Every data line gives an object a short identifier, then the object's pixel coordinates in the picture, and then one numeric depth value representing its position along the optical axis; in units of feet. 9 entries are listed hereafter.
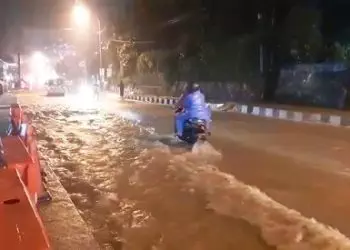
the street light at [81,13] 148.51
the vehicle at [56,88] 191.62
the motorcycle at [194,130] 47.98
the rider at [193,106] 48.55
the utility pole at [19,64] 329.52
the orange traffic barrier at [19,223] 12.72
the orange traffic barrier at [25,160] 23.18
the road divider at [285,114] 68.80
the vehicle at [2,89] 203.00
